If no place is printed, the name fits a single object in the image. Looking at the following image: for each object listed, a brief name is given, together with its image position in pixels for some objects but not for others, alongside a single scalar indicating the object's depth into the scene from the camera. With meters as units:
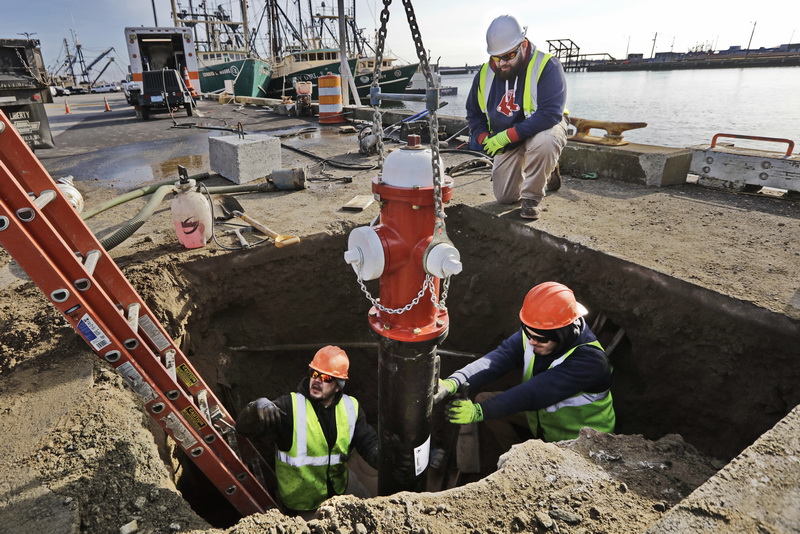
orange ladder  1.74
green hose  3.66
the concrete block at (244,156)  5.60
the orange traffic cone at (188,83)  16.73
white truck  12.91
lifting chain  1.72
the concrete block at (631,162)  5.21
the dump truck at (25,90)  7.73
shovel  3.83
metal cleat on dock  5.73
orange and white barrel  10.91
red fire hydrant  1.91
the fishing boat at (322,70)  23.95
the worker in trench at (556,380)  2.69
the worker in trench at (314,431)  2.67
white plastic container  3.58
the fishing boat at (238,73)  21.88
